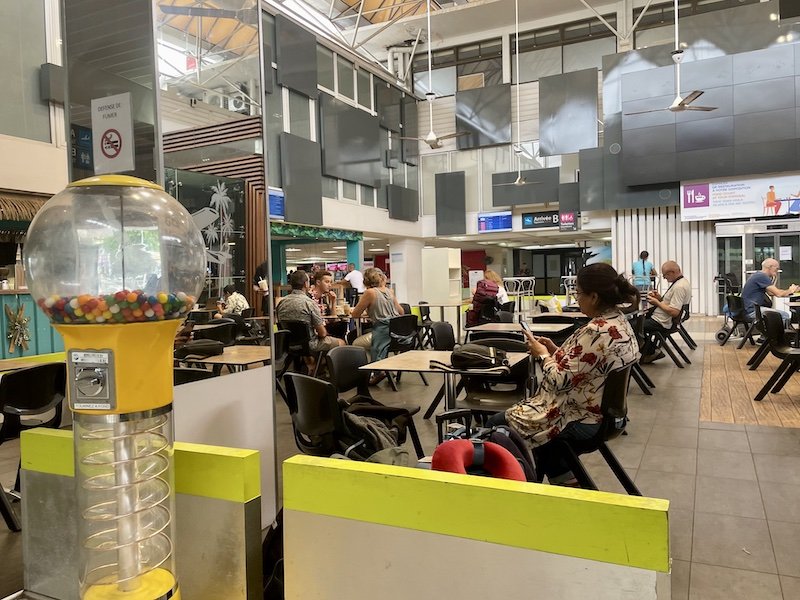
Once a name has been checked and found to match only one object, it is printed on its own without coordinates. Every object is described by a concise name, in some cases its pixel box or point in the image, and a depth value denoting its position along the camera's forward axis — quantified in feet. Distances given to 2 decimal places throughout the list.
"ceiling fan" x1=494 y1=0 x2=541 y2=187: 50.51
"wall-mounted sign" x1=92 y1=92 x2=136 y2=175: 7.16
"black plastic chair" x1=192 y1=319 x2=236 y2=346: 8.01
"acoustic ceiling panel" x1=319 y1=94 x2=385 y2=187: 44.11
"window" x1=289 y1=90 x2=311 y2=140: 41.27
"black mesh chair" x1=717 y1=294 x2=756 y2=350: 26.68
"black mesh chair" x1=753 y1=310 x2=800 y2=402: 17.44
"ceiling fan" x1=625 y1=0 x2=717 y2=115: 29.96
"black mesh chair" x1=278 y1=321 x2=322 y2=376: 19.86
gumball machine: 4.75
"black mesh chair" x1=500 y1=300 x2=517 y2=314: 29.58
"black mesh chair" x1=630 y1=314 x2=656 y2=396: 19.53
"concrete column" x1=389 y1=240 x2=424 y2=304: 56.95
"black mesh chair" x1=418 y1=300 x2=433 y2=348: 27.11
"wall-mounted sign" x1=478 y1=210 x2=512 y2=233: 53.52
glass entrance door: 43.45
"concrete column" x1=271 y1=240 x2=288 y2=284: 48.08
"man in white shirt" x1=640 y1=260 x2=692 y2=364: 23.16
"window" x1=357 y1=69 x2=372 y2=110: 49.39
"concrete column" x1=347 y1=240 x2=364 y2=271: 49.65
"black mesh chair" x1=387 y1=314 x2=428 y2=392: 20.98
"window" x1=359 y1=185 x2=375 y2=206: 48.98
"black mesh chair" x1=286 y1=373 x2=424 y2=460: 9.20
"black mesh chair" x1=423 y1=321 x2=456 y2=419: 18.42
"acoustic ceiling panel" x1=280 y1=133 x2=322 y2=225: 39.32
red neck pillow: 5.35
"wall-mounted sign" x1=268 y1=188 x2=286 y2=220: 37.81
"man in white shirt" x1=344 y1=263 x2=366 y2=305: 38.55
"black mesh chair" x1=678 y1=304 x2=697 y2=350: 25.90
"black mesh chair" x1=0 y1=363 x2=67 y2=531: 10.74
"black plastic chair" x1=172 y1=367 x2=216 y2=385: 7.75
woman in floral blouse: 8.54
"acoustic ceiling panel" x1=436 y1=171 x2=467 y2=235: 55.06
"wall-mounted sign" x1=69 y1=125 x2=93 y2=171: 7.23
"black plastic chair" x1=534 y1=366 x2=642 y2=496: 8.50
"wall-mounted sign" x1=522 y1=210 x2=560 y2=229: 51.90
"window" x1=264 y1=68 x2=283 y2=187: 38.75
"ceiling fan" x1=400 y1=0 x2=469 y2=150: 34.71
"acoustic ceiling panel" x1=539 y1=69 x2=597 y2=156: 47.70
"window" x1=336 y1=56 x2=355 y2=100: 47.16
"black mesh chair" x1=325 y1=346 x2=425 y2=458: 11.35
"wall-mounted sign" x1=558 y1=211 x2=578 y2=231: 50.16
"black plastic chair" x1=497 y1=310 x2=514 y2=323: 24.61
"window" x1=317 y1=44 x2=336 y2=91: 45.11
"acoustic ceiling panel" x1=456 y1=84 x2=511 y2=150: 51.85
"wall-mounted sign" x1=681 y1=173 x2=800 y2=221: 40.93
